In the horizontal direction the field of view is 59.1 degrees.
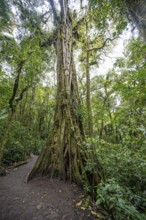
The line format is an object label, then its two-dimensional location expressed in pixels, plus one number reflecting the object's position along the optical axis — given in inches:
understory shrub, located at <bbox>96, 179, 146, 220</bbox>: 53.4
